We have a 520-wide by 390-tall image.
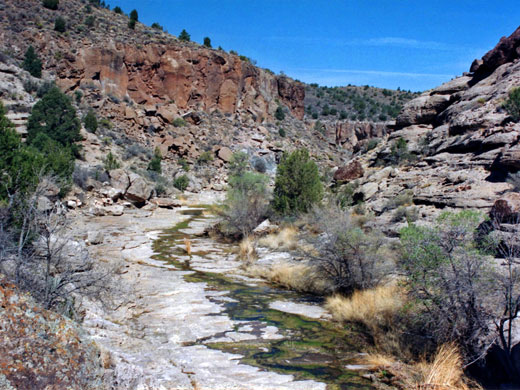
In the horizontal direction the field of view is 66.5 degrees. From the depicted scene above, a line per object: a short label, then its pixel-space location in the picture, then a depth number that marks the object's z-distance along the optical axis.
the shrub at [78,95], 40.58
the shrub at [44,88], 35.83
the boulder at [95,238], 14.09
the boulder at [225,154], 45.16
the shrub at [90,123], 36.09
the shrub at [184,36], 56.22
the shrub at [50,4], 46.38
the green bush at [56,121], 29.12
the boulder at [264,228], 17.00
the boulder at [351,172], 21.34
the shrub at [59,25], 43.22
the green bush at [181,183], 36.75
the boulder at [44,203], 14.14
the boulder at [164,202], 28.11
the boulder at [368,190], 17.39
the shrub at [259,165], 47.09
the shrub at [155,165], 36.59
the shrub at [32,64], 38.47
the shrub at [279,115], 61.16
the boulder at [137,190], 26.43
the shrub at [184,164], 40.94
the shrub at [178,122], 46.00
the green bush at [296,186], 17.48
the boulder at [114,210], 22.89
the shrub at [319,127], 70.44
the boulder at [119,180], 26.06
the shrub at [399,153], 19.72
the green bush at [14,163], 11.43
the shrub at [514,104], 15.21
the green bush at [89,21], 46.72
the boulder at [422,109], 22.48
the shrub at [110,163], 30.10
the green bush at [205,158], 43.62
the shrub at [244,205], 17.39
